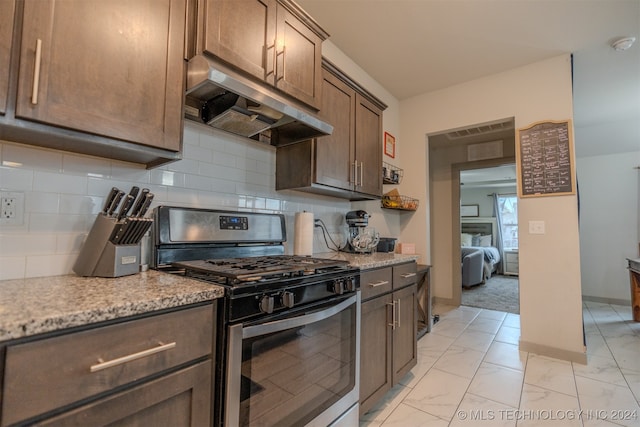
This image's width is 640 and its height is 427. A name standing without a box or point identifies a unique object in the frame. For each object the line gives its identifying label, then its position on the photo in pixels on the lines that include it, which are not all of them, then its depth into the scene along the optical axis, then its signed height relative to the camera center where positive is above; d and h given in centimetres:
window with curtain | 762 +35
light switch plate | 266 +6
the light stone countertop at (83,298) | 61 -18
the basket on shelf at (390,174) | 287 +58
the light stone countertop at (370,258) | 163 -18
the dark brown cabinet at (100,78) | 84 +50
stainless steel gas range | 94 -34
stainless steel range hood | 118 +59
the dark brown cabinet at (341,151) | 189 +55
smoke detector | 236 +157
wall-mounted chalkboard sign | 255 +67
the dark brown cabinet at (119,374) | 60 -35
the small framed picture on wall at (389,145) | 323 +98
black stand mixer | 234 -3
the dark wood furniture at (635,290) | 345 -67
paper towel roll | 195 -3
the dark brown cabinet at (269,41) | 124 +91
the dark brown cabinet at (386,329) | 161 -61
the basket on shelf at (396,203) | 305 +30
